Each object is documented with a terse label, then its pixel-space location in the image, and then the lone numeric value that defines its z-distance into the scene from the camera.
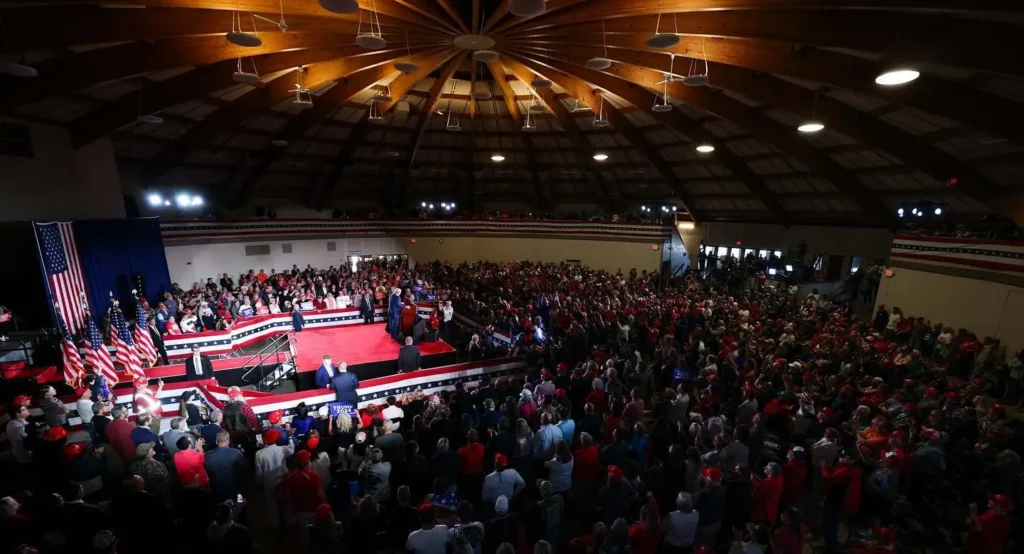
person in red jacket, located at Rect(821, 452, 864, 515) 5.65
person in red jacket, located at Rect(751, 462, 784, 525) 5.53
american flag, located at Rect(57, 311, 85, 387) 8.95
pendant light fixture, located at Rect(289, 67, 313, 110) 10.96
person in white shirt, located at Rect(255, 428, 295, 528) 5.87
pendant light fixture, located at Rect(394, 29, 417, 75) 9.73
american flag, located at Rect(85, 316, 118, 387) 9.18
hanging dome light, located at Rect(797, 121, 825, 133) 9.52
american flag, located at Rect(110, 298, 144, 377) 9.94
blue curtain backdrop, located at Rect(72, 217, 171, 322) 13.74
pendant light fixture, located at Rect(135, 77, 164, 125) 10.04
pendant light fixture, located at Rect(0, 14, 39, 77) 6.49
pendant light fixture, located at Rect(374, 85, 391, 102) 13.60
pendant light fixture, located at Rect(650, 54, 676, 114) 9.92
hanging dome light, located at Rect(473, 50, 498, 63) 9.40
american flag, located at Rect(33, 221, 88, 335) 11.57
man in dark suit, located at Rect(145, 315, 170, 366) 12.90
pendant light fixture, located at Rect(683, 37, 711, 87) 8.12
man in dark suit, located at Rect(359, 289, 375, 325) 17.48
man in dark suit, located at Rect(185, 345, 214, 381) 10.14
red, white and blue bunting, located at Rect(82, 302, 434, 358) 13.51
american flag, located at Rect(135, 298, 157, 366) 11.08
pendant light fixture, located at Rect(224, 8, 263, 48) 6.78
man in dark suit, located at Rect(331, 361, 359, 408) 8.82
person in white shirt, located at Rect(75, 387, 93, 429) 7.69
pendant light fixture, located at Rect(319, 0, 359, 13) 5.85
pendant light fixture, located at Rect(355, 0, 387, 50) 7.27
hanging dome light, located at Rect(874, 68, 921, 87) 6.43
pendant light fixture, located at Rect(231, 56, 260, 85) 8.12
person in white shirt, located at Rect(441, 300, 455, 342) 15.55
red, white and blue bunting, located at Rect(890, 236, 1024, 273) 11.13
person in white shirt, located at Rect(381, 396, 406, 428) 7.76
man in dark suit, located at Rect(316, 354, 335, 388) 9.70
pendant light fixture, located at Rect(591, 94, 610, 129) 13.96
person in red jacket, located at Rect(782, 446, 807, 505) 6.00
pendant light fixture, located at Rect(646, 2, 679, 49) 6.91
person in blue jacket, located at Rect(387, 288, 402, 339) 15.52
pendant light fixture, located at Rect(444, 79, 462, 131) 21.58
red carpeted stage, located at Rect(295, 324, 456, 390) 12.59
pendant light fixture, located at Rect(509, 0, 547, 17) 6.02
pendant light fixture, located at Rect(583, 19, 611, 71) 8.36
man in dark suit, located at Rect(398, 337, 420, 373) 10.98
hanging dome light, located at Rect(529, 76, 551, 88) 10.94
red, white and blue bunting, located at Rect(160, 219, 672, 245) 21.00
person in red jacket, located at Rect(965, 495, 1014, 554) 4.79
